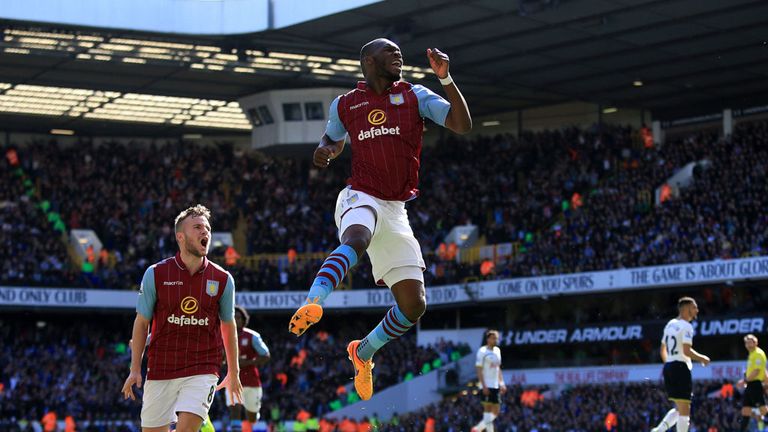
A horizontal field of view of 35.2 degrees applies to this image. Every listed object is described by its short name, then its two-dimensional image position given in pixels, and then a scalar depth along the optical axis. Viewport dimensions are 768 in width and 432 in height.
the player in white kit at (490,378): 22.88
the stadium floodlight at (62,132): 55.62
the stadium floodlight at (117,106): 47.97
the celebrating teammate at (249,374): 18.16
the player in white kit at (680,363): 17.14
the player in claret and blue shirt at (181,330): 9.62
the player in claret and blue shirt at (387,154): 9.41
